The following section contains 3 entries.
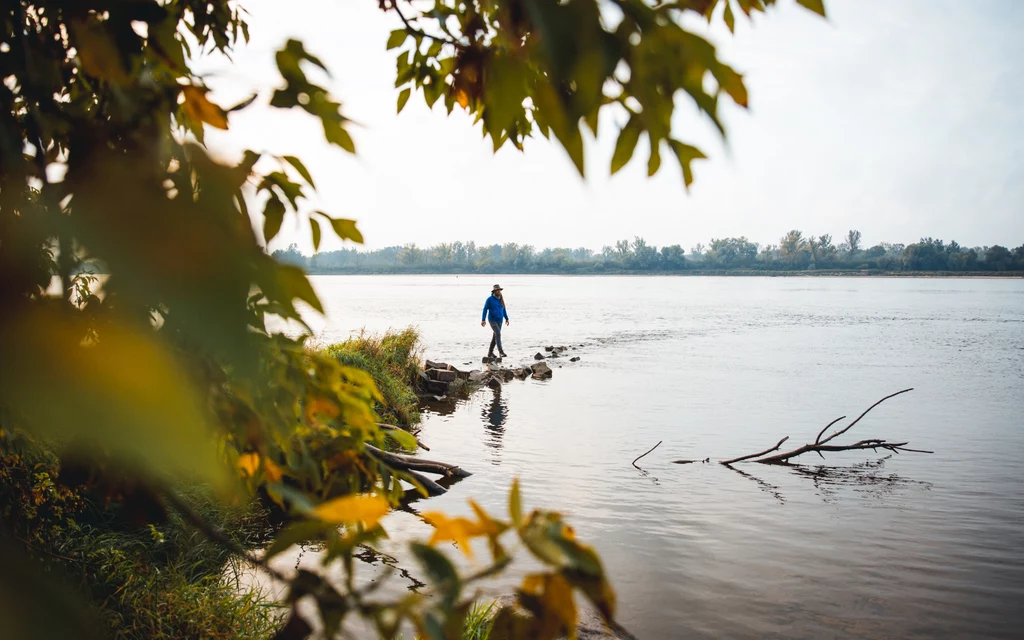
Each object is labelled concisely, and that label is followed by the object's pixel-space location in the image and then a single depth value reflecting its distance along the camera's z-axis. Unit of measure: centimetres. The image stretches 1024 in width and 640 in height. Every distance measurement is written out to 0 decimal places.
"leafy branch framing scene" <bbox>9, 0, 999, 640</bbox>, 71
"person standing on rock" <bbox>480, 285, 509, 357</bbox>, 2867
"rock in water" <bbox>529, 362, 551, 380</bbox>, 2503
